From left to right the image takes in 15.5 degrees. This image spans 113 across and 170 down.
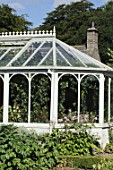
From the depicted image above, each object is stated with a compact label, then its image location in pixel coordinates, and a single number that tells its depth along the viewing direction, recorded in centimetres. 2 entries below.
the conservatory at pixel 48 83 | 1519
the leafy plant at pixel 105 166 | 919
